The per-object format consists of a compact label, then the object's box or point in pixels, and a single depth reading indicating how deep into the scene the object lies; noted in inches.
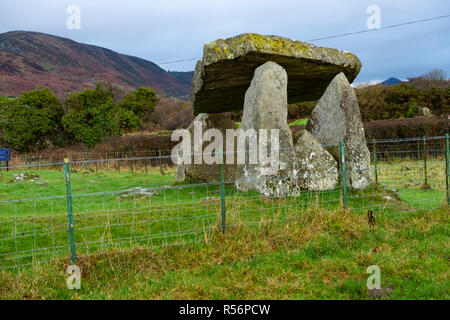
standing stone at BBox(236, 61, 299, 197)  292.0
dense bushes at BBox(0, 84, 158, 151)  866.1
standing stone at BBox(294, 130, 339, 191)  321.4
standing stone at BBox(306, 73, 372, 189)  328.2
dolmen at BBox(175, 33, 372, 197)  291.9
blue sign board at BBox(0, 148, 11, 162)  679.2
